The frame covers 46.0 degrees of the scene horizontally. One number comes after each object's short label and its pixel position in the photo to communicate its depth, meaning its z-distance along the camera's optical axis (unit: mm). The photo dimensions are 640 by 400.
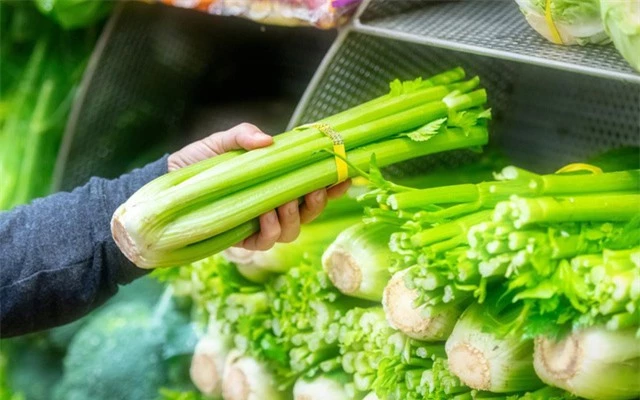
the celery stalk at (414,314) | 1077
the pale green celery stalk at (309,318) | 1308
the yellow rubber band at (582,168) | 1221
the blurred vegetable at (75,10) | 1805
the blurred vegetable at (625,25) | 904
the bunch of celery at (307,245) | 1421
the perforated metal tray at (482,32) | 1030
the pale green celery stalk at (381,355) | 1136
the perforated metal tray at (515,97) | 1407
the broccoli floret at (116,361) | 1685
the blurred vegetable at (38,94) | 1981
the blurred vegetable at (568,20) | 1058
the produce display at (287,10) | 1313
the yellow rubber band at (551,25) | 1083
